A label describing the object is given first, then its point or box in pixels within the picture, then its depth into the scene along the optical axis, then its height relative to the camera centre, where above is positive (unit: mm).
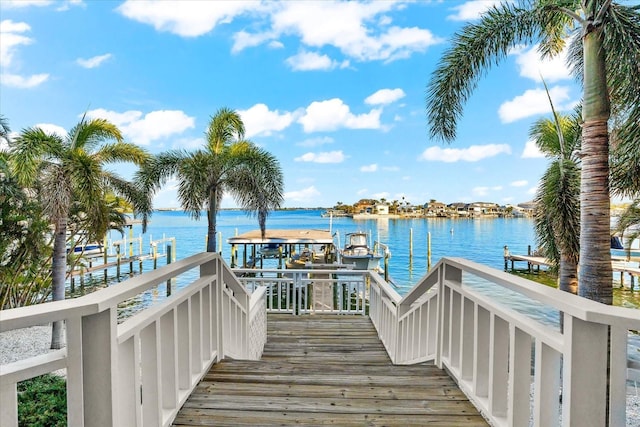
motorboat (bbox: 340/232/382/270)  19750 -3179
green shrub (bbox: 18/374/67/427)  3840 -2573
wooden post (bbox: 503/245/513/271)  23256 -3946
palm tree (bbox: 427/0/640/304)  4242 +1854
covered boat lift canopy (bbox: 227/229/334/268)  14727 -1652
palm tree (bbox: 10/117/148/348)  6555 +721
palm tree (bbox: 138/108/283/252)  9086 +767
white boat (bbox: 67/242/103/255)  22781 -3230
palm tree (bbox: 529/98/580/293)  6281 -74
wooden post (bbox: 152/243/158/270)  22125 -3497
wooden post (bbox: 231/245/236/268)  17378 -2817
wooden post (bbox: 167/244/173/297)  16027 -2522
